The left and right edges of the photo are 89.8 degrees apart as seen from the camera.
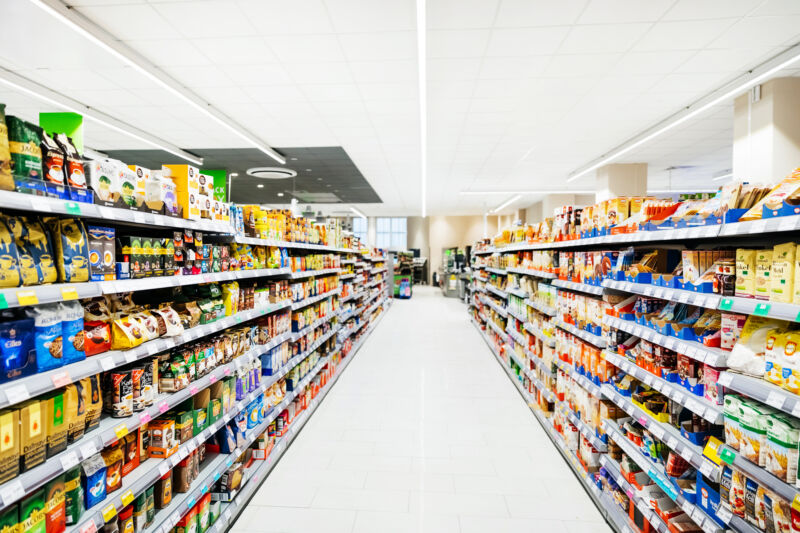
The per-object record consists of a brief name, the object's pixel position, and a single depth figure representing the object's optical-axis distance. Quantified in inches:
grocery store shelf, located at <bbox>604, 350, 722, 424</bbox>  69.0
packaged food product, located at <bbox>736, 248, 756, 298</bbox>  64.4
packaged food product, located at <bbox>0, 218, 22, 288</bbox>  49.4
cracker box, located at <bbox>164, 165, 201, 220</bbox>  88.1
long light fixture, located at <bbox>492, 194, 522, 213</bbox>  556.7
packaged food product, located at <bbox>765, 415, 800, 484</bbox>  55.4
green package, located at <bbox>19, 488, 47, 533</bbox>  52.4
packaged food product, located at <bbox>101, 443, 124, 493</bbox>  67.5
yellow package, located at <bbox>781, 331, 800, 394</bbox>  54.8
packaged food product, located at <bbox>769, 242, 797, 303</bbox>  56.7
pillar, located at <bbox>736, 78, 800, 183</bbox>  194.9
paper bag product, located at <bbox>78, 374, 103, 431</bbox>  62.7
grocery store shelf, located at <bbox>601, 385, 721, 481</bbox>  69.2
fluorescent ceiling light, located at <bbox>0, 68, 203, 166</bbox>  192.9
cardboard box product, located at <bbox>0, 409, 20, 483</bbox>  48.9
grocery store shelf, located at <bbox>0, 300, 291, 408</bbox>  49.4
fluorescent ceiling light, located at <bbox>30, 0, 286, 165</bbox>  136.7
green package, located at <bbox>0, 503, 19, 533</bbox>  49.9
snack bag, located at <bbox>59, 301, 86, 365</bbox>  59.4
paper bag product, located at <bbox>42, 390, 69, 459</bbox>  55.7
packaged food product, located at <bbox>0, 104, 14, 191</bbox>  49.7
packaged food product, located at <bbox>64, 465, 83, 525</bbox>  59.2
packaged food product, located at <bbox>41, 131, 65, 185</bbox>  57.2
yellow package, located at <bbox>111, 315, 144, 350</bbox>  69.5
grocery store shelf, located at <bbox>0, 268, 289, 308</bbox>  49.4
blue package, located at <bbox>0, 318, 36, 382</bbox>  50.1
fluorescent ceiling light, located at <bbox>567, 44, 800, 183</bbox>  171.0
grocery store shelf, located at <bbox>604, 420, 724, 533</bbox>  69.3
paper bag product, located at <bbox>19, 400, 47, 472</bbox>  51.9
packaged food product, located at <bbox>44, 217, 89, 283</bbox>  59.1
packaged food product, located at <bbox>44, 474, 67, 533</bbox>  55.9
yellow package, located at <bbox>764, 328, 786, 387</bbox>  57.6
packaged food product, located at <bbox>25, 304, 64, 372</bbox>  55.0
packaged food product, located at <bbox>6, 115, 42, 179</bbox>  52.9
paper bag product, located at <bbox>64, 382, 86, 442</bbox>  59.0
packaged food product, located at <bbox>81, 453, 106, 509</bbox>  62.9
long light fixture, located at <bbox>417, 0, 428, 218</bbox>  136.3
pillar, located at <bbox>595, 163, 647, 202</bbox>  359.6
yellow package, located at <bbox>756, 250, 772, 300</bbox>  60.8
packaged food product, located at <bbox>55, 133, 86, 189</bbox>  60.4
